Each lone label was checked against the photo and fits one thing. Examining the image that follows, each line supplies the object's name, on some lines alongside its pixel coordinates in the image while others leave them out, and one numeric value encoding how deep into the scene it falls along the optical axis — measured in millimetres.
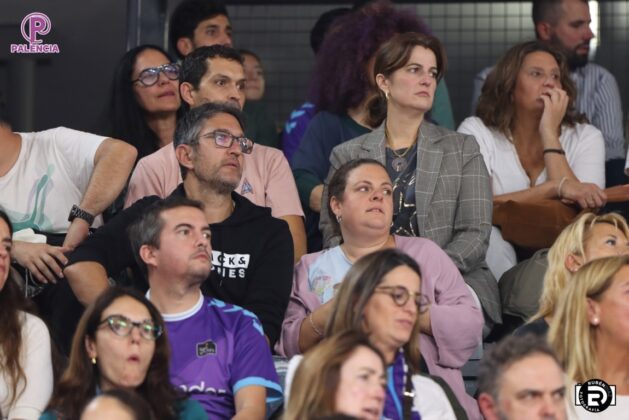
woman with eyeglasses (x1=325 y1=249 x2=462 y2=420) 10750
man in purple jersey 11578
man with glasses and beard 12883
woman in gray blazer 13969
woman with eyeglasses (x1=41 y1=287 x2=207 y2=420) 10820
